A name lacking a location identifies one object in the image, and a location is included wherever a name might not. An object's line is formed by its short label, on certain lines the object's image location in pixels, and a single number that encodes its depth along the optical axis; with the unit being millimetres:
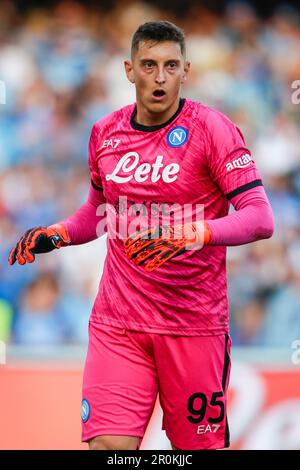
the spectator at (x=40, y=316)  14219
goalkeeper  7625
